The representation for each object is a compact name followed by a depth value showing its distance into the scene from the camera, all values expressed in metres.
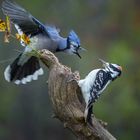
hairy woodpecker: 12.00
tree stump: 11.70
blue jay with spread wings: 12.23
